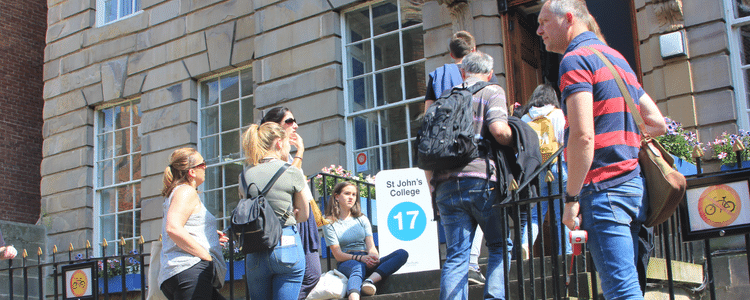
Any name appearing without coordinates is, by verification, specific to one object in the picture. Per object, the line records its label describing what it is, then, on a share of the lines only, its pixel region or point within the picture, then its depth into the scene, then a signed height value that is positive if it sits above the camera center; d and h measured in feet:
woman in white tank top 16.42 +0.10
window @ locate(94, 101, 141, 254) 46.29 +4.75
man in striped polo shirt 10.87 +0.88
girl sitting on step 22.08 -0.35
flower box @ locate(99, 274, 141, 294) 38.73 -1.94
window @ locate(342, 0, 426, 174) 34.71 +7.52
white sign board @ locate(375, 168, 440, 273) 23.27 +0.48
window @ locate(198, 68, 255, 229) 41.96 +6.46
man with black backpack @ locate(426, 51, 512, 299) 14.76 +0.64
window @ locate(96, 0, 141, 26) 48.34 +15.85
